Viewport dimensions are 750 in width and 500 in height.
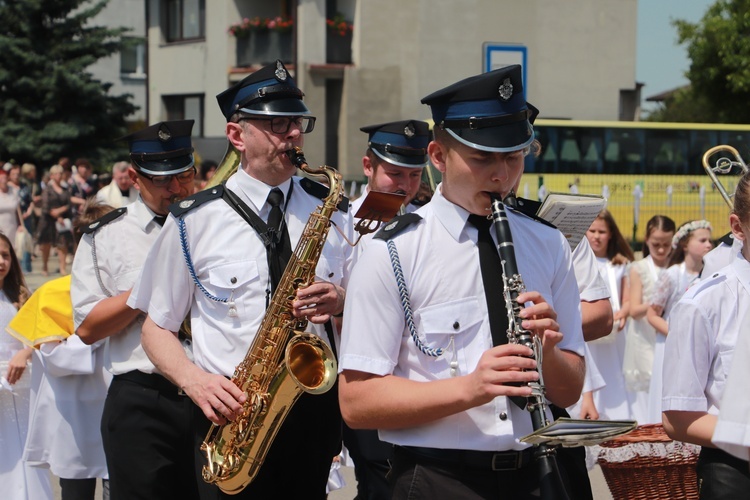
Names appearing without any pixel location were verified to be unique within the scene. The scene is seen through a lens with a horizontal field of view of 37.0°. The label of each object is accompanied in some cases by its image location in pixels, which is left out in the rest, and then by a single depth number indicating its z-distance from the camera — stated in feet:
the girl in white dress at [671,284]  26.89
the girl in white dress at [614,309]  28.19
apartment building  110.11
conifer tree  110.42
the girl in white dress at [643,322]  29.07
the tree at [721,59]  107.55
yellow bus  81.87
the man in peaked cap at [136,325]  16.34
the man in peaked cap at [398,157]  20.77
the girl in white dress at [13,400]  20.80
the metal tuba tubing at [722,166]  17.15
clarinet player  10.36
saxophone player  14.02
